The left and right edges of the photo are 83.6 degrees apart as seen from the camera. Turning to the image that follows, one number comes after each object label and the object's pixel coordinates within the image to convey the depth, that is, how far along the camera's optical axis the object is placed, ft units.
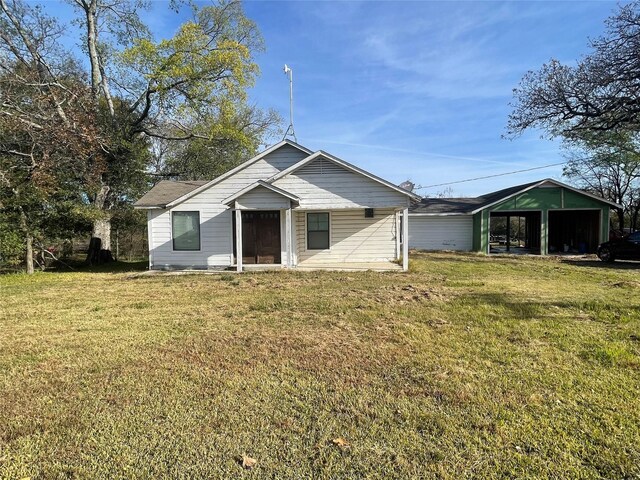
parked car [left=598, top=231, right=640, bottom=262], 48.93
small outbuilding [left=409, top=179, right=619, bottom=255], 62.90
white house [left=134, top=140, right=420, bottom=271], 40.22
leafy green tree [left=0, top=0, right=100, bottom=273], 37.88
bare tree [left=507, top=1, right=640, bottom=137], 48.39
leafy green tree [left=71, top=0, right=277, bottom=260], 57.62
